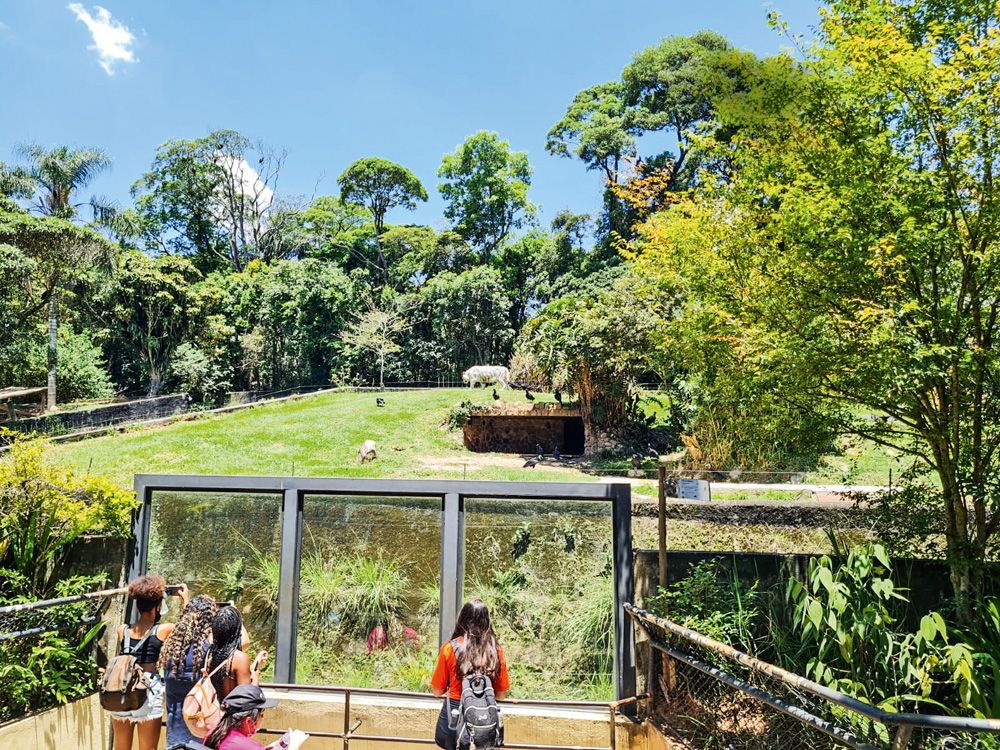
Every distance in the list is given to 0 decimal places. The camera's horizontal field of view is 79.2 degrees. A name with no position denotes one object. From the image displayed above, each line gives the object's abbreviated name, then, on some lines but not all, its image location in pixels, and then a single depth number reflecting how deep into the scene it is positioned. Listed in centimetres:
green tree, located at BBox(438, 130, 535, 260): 4534
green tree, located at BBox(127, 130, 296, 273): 4688
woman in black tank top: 386
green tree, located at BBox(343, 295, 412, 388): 3312
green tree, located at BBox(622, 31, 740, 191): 3466
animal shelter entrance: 1938
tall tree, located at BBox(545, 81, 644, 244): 3550
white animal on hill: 2677
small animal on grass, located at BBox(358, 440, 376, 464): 1662
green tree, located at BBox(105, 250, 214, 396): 2978
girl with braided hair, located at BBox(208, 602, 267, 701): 336
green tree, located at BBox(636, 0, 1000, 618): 442
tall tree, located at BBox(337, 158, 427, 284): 4659
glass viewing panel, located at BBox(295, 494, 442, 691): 493
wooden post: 454
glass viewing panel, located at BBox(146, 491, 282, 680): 521
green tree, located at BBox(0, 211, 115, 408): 2305
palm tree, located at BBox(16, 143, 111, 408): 2691
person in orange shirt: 326
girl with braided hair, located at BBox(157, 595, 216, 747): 332
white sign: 600
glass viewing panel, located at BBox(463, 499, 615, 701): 479
